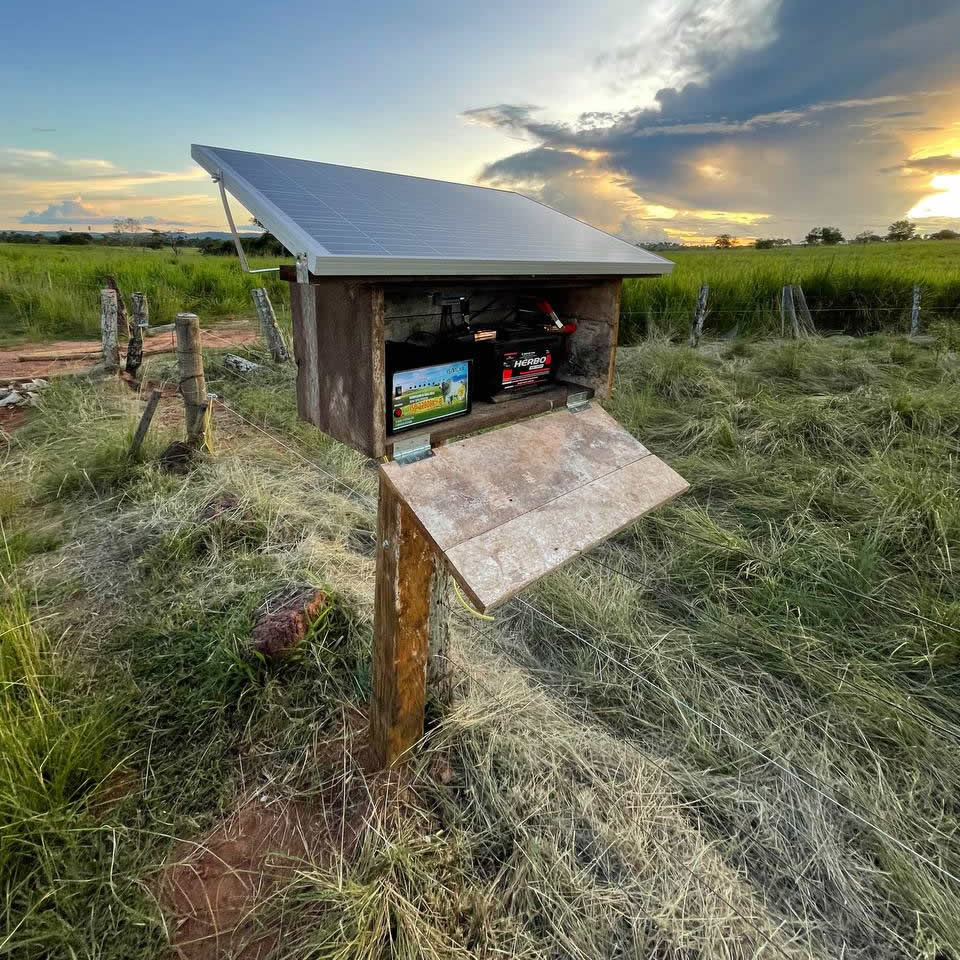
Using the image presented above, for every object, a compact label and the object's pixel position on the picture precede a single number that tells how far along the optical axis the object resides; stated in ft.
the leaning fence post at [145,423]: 13.23
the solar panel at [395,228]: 3.35
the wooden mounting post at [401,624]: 4.78
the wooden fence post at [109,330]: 20.63
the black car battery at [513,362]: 5.52
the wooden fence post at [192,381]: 12.66
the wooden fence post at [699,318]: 29.43
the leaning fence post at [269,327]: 23.57
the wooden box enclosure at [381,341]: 4.17
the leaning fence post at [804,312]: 31.45
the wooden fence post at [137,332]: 19.99
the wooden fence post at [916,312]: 31.03
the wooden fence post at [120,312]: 23.45
